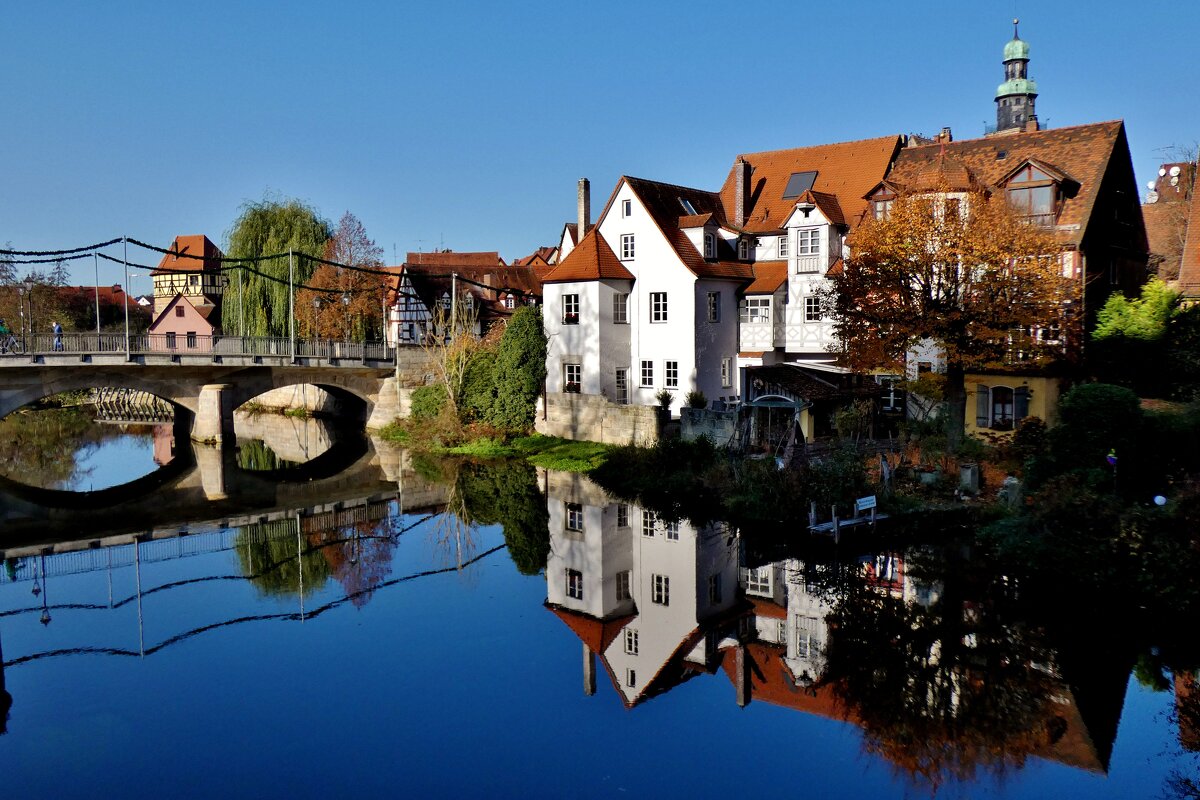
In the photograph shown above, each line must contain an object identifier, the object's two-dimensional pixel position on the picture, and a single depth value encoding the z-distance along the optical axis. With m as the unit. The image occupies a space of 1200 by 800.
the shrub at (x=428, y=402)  41.62
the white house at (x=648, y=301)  35.53
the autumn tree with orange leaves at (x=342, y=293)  51.94
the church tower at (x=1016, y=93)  55.09
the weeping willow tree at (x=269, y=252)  50.44
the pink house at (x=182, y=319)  68.81
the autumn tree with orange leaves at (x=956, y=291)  25.67
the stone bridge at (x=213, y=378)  34.47
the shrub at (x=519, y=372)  37.84
